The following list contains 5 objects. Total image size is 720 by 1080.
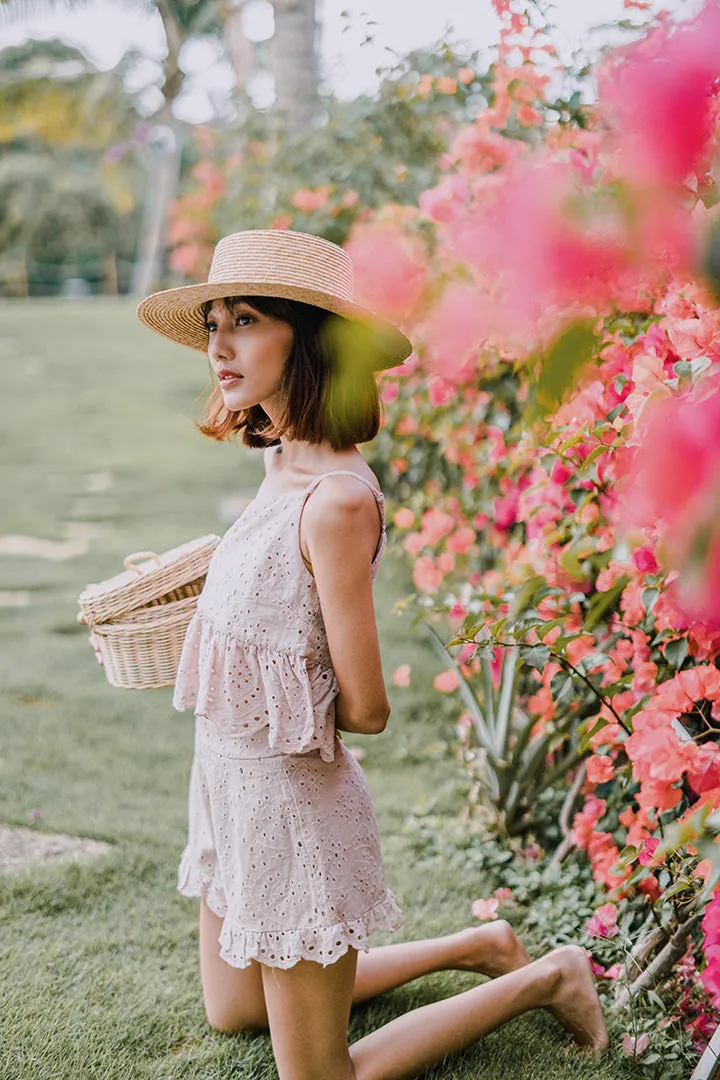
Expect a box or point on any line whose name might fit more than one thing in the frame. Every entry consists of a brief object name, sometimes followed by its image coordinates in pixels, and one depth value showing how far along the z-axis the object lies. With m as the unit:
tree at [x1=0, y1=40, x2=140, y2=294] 26.55
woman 1.93
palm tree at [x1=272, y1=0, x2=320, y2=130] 6.88
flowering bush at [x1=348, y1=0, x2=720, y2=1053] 0.55
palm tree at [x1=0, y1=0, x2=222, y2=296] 12.15
